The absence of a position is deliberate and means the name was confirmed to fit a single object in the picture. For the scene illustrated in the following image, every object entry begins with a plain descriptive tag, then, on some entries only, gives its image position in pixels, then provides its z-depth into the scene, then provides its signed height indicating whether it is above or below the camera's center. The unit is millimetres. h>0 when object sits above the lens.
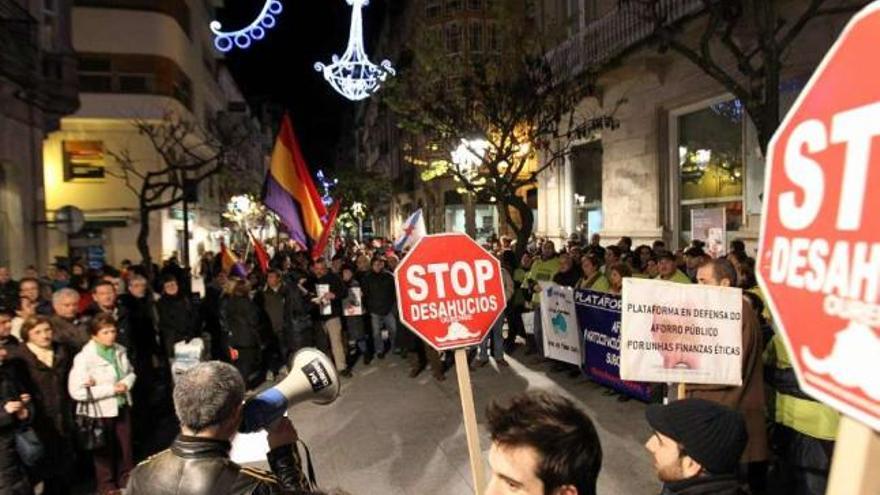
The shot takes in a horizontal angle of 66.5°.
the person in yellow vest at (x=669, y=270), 8102 -513
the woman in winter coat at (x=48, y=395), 5305 -1233
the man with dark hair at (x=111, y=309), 7273 -752
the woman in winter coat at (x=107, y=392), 5641 -1267
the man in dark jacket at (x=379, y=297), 11230 -1044
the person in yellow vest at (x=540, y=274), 10883 -733
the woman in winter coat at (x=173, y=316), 8695 -996
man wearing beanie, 2537 -850
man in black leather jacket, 2375 -774
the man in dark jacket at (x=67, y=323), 6172 -760
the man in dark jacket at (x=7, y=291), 9078 -684
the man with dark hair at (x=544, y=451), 1823 -610
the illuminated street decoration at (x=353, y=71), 18494 +4678
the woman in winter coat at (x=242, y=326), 9500 -1241
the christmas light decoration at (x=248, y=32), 13961 +4428
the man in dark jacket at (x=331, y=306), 10727 -1117
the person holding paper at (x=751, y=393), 4648 -1170
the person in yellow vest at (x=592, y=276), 9067 -641
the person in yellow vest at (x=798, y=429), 4473 -1408
